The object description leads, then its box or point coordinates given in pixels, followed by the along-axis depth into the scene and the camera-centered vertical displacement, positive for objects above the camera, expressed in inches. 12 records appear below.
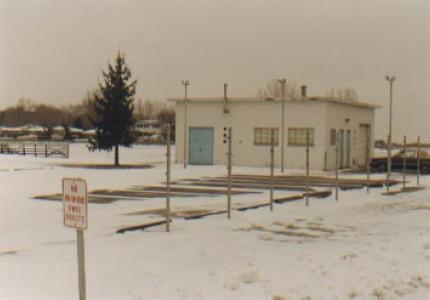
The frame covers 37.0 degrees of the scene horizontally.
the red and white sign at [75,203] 232.4 -30.2
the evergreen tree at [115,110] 1515.7 +26.1
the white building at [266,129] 1384.1 -14.8
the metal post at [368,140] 1631.4 -43.7
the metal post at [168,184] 494.9 -49.6
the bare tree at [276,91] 3602.6 +180.9
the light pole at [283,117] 1387.8 +11.3
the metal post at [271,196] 638.4 -73.2
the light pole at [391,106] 1228.6 +31.9
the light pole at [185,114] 1457.9 +17.6
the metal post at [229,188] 577.9 -61.3
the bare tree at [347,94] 3997.3 +183.0
